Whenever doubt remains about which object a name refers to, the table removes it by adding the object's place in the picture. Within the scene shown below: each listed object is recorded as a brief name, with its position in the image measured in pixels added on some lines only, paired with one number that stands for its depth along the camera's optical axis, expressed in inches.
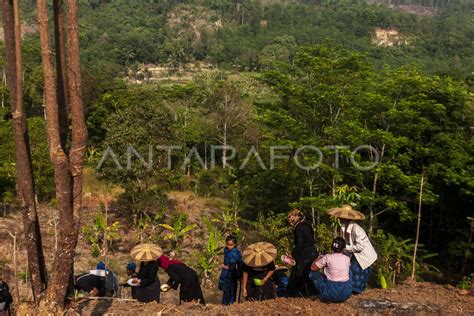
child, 249.0
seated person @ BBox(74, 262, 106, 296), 252.8
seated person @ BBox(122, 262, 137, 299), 245.1
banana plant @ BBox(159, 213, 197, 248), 544.7
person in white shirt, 219.3
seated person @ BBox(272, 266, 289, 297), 250.6
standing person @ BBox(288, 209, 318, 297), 227.1
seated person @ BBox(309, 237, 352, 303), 207.6
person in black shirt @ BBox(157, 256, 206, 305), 232.1
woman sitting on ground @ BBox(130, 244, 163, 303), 226.9
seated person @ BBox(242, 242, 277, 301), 221.3
